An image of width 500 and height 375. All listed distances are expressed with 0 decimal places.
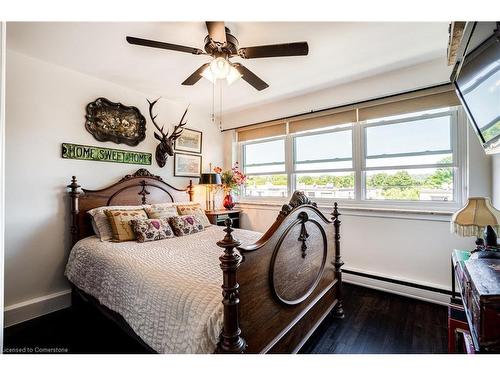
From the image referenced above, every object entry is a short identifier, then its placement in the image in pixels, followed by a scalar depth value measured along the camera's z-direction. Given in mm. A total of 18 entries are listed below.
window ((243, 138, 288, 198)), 3820
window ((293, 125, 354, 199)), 3143
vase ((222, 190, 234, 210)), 3900
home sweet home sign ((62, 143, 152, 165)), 2447
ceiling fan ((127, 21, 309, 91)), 1565
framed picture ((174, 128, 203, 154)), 3545
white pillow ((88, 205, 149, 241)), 2271
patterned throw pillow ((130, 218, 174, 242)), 2254
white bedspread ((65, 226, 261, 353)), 1110
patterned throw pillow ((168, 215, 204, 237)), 2562
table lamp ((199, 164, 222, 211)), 3541
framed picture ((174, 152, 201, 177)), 3484
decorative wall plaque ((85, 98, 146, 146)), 2629
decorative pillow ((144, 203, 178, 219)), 2617
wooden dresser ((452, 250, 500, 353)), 833
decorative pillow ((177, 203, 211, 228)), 2934
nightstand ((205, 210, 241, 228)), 3445
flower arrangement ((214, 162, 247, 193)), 3885
